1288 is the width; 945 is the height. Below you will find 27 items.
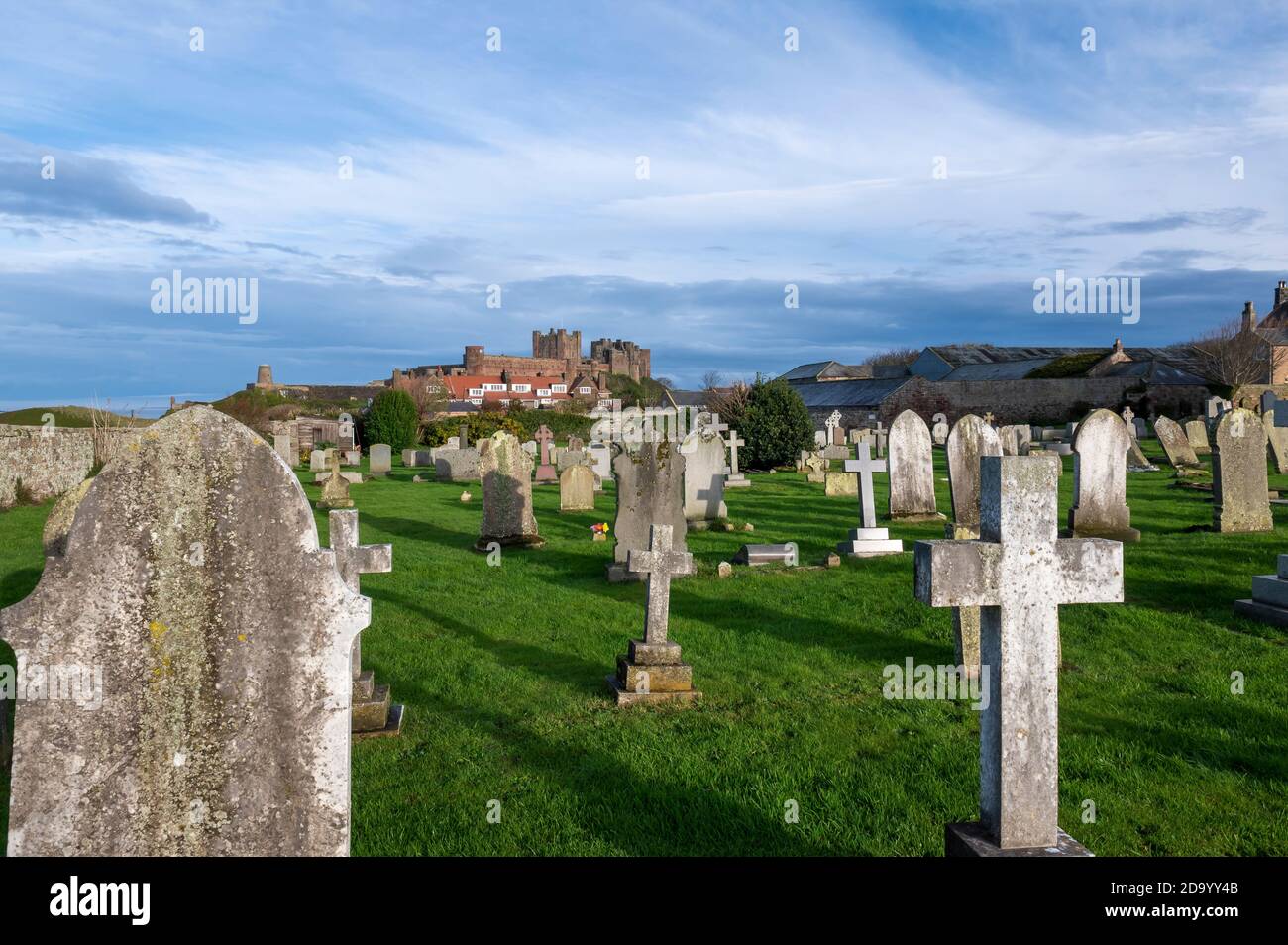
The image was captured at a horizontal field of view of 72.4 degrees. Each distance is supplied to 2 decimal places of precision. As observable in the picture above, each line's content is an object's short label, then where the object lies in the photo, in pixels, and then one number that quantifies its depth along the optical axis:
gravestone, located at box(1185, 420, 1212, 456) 26.42
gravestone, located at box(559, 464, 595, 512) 17.36
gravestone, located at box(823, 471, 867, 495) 18.73
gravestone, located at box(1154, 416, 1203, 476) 21.68
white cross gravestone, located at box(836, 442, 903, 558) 11.80
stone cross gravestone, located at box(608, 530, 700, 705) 6.48
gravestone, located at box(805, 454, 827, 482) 22.53
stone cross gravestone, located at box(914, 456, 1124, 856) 3.37
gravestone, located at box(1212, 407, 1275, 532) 11.71
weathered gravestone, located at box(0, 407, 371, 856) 2.80
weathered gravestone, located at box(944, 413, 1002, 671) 13.03
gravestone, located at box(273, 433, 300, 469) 25.41
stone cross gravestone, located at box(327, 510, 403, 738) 5.79
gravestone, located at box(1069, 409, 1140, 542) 12.27
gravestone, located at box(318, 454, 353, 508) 18.73
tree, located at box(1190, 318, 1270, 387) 46.81
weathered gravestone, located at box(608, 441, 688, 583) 11.77
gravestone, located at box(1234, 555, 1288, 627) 7.51
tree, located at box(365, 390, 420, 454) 36.44
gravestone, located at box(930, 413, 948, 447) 36.19
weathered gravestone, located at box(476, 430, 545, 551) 13.55
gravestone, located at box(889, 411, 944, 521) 14.95
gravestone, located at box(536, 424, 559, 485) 23.66
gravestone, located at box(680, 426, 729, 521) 15.01
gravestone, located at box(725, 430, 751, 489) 21.17
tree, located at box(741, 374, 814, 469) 25.95
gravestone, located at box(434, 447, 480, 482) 25.55
